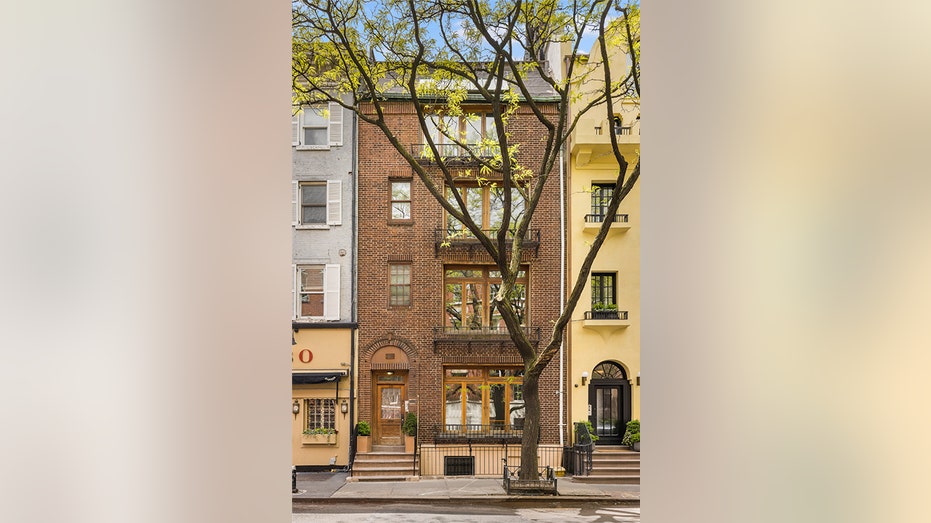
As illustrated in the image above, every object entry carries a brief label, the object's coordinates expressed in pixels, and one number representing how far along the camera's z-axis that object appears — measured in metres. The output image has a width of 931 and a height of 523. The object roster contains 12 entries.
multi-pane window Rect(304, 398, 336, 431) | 8.92
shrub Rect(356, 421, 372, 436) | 8.70
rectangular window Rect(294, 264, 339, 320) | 9.12
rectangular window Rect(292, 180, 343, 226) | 9.23
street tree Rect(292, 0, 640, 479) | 5.46
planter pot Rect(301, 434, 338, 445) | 8.71
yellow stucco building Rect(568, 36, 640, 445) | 9.02
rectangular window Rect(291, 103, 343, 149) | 9.27
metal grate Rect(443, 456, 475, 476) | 8.66
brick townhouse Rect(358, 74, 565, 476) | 9.07
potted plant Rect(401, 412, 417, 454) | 8.72
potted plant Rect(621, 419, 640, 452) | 8.72
